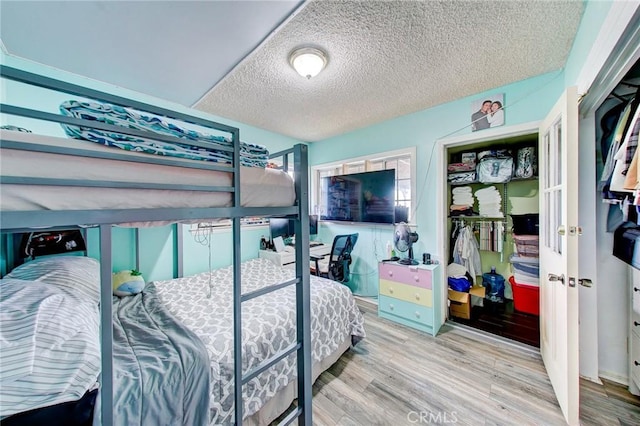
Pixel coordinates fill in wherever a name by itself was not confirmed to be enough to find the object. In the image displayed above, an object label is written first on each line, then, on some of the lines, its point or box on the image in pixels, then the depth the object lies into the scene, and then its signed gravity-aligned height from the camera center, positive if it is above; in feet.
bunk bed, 2.02 +0.01
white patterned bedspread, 3.90 -2.38
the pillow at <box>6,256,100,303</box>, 4.33 -1.17
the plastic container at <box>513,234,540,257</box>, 8.25 -1.36
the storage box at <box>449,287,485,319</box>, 8.71 -3.67
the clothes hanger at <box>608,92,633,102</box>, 4.84 +2.42
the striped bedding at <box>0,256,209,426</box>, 2.21 -1.77
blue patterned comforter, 2.31 +1.01
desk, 10.16 -2.02
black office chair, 9.85 -2.19
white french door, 4.33 -1.01
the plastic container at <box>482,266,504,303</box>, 9.39 -3.26
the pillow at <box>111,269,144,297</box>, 6.09 -1.89
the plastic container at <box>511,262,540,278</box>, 8.25 -2.26
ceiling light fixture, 5.65 +3.98
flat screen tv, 9.91 +0.72
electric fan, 8.64 -1.10
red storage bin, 8.39 -3.41
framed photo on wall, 7.43 +3.31
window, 9.58 +2.16
